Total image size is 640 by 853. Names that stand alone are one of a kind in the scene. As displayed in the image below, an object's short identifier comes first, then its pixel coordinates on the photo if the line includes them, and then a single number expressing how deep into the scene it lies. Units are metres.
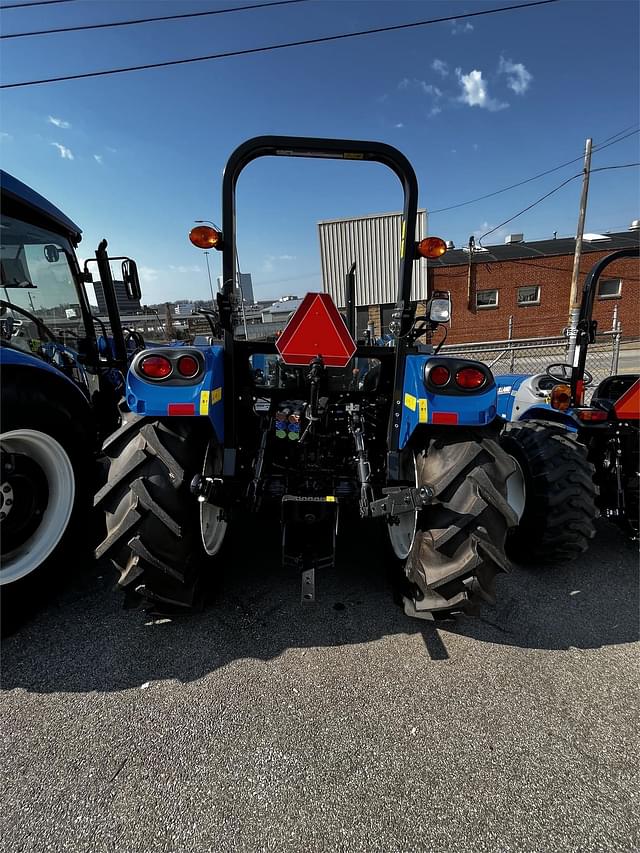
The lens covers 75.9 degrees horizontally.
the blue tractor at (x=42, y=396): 2.24
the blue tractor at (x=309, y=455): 1.91
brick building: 20.78
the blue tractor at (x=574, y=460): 2.69
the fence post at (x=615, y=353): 7.58
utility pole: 14.26
